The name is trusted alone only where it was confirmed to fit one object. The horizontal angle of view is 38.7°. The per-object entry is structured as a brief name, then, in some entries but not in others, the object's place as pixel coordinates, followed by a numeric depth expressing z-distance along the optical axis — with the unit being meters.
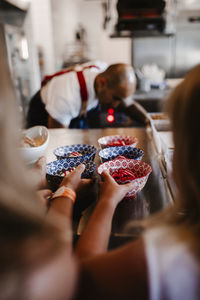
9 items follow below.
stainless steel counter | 0.77
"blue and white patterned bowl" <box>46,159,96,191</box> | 0.92
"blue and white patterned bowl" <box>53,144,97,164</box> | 1.11
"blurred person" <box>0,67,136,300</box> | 0.39
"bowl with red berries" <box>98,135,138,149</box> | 1.22
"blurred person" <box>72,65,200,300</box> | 0.52
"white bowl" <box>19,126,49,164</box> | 1.06
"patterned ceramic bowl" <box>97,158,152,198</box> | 0.94
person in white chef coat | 1.89
